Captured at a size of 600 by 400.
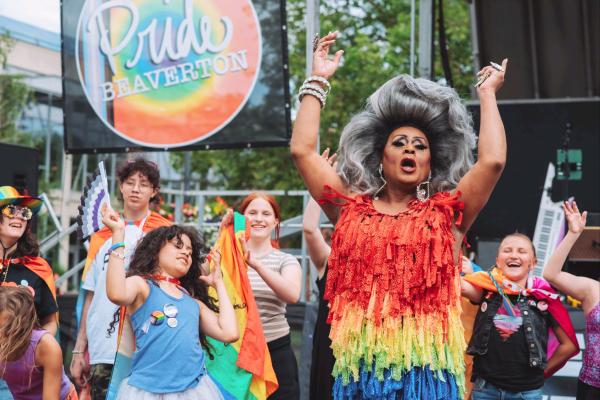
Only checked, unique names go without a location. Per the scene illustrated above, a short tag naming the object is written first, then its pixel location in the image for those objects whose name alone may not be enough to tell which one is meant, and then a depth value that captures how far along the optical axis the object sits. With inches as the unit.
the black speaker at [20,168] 268.8
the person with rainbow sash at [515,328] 176.1
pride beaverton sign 257.6
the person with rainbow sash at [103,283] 172.6
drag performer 103.4
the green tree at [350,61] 673.0
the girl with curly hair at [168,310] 141.3
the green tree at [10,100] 804.6
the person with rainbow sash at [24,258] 177.0
